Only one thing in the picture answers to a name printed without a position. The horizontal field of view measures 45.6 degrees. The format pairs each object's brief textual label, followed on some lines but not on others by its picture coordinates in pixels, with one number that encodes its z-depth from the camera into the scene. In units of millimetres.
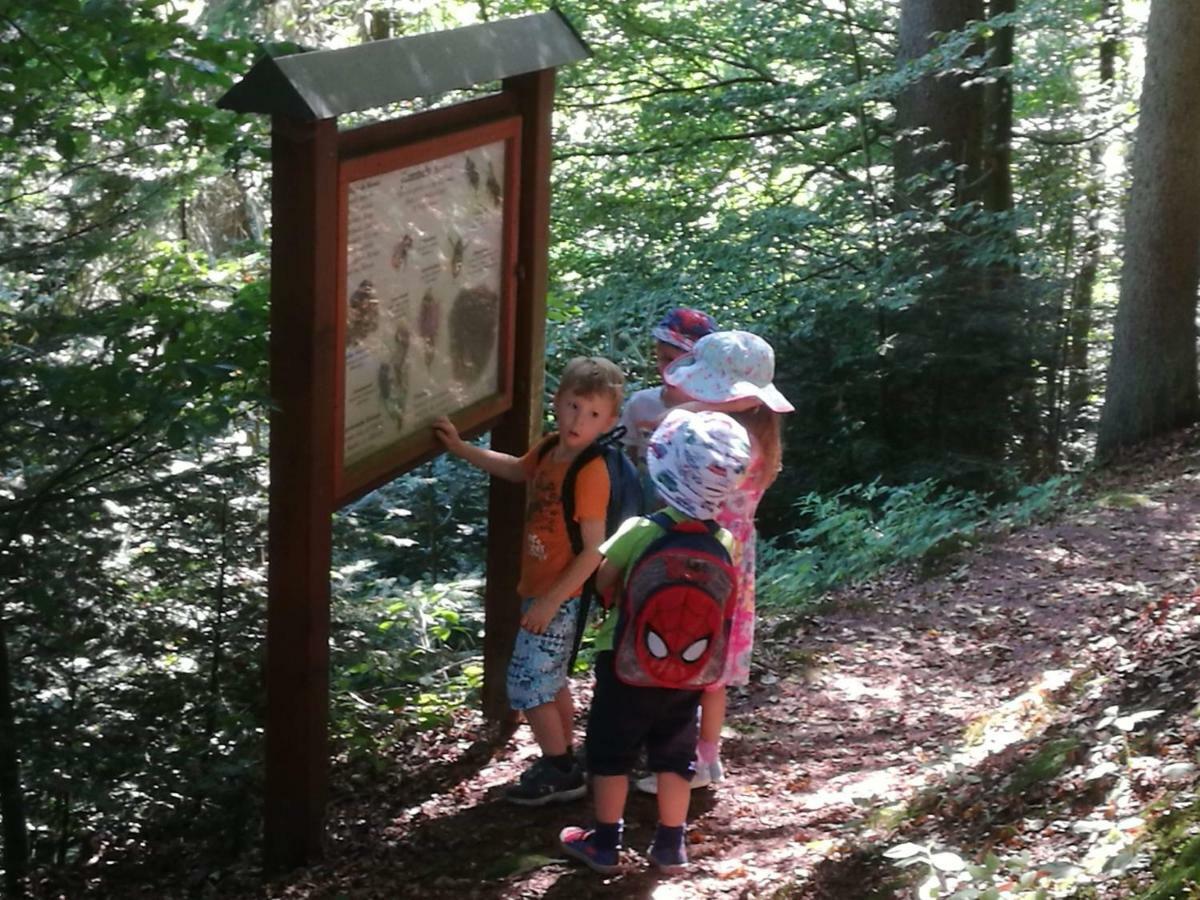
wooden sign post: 4168
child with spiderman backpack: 4102
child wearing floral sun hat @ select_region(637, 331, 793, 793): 4781
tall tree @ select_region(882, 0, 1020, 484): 11914
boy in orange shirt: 4723
